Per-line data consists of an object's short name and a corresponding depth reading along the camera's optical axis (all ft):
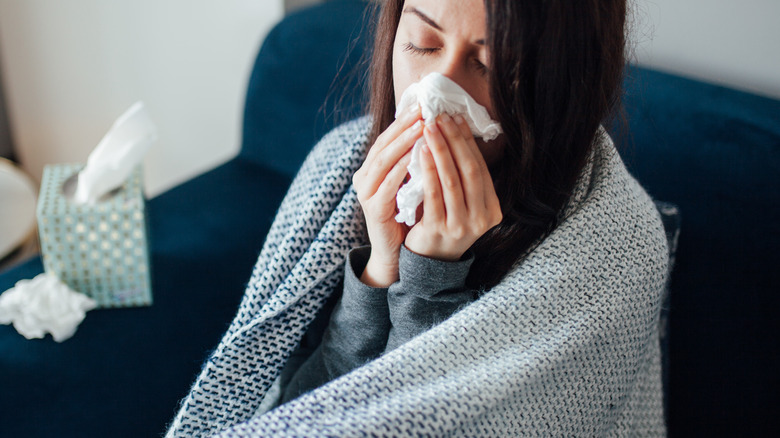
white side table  5.15
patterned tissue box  3.41
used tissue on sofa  3.28
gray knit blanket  2.02
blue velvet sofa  2.88
